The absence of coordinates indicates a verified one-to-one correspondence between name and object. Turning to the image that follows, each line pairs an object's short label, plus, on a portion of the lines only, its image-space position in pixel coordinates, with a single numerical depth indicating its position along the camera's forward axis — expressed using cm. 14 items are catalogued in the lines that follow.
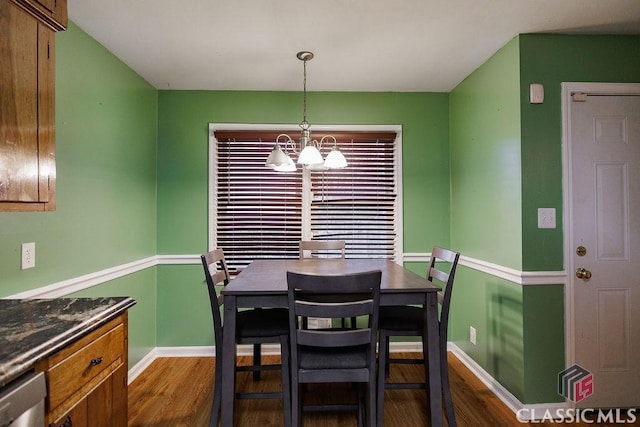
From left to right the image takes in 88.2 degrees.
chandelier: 210
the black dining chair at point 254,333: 175
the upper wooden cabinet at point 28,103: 115
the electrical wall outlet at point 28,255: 166
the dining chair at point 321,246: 282
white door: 213
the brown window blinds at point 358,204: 317
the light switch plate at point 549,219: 213
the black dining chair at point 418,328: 189
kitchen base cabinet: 97
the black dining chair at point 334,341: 151
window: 312
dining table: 172
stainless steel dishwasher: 80
